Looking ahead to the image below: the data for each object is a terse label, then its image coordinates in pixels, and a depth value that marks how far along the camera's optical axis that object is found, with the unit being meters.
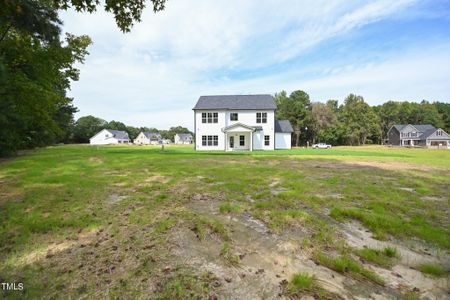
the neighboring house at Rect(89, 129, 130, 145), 85.68
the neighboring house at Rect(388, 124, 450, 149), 61.91
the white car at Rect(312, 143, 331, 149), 50.12
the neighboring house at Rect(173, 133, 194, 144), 115.06
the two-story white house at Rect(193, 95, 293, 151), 31.16
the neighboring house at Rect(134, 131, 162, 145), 98.62
